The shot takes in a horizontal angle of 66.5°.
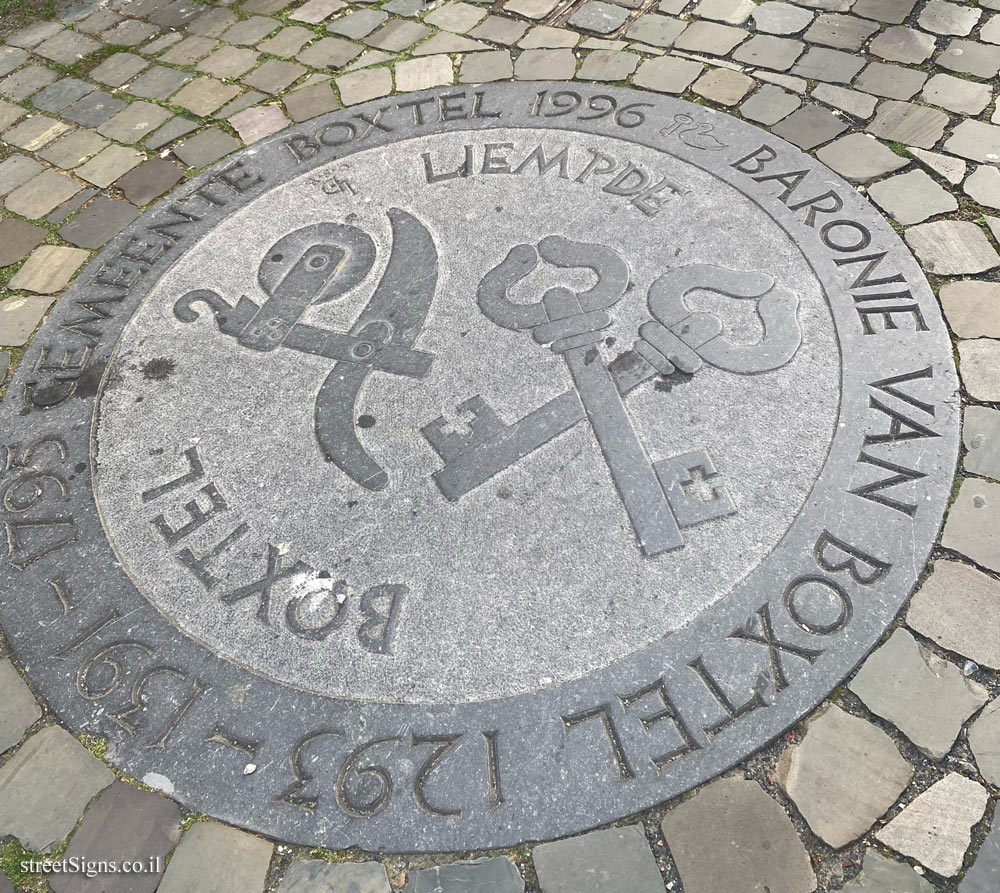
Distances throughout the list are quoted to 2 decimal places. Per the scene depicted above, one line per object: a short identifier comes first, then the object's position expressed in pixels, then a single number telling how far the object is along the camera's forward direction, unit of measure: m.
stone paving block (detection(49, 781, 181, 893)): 1.82
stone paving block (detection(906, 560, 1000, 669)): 1.95
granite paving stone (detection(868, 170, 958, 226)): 2.81
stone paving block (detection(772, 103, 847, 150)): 3.09
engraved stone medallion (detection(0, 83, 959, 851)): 1.93
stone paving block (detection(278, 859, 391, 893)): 1.78
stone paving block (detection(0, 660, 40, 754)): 2.06
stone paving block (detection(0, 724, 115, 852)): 1.90
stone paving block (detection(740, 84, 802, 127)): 3.20
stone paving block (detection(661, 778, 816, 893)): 1.71
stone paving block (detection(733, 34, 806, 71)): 3.43
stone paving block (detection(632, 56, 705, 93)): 3.39
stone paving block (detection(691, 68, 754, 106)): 3.31
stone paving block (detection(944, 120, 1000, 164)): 2.96
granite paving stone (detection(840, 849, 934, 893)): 1.67
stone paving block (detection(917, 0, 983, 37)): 3.44
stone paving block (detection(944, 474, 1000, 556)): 2.08
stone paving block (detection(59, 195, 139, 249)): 3.19
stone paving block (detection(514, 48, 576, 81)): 3.53
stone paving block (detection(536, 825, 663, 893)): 1.73
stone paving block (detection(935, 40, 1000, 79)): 3.25
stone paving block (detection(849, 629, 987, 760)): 1.85
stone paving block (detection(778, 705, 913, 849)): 1.76
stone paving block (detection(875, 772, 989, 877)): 1.69
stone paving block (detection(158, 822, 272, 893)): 1.80
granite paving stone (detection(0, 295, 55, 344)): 2.90
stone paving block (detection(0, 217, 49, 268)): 3.18
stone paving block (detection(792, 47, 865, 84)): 3.33
